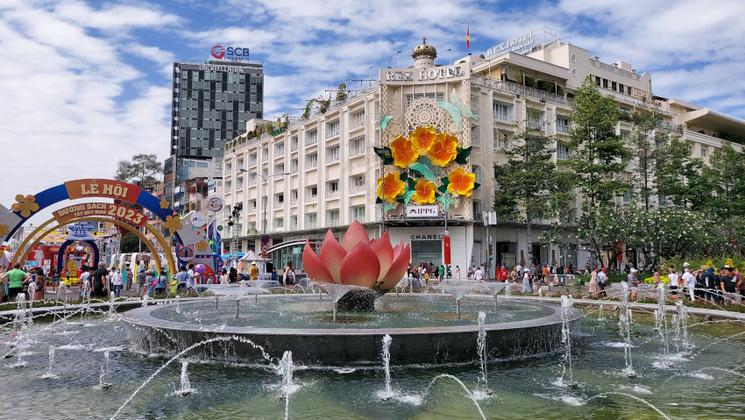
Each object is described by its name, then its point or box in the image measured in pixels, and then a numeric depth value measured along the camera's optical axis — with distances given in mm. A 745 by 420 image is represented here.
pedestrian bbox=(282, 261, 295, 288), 28770
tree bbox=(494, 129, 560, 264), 38562
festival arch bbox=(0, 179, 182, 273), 22188
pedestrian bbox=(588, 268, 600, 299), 21319
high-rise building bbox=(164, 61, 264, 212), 108125
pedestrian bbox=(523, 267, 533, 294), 26083
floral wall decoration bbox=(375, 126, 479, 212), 40406
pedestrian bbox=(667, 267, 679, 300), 20392
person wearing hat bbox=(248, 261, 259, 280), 30253
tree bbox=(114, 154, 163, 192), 82938
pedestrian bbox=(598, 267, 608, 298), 24219
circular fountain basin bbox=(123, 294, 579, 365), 8969
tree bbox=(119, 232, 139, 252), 80312
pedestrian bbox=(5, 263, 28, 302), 18656
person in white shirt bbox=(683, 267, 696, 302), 18792
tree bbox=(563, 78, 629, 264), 33375
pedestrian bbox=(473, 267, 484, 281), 31609
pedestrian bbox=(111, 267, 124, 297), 23656
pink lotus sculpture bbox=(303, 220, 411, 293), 12328
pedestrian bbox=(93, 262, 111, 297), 21594
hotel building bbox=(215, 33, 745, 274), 42125
